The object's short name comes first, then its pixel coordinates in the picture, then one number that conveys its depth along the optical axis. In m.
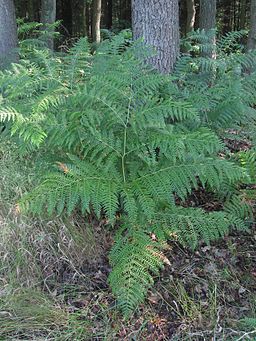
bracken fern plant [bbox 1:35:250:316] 2.61
